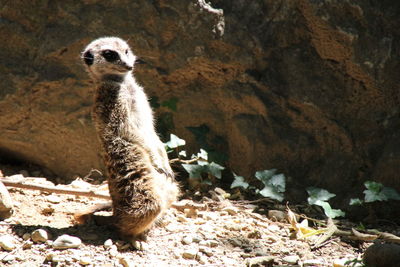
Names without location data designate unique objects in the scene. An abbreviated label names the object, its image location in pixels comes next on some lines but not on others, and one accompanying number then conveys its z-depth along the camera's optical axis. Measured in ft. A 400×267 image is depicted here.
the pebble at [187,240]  20.20
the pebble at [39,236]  18.88
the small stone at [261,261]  18.71
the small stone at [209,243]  20.15
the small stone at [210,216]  23.03
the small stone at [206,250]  19.43
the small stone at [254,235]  21.49
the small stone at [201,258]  18.92
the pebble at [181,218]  22.88
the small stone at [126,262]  18.03
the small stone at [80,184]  25.61
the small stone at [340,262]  18.52
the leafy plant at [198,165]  25.41
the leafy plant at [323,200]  23.13
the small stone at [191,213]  23.41
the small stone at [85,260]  17.88
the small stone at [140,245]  19.57
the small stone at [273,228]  22.39
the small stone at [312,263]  18.95
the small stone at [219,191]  25.62
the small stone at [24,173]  26.66
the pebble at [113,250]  18.68
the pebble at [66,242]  18.51
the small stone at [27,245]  18.70
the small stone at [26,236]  19.10
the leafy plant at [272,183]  23.86
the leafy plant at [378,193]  22.54
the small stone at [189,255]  19.07
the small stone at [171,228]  21.61
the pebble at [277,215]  23.40
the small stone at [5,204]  20.28
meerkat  19.89
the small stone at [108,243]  19.13
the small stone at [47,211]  22.61
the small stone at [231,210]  23.61
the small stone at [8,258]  17.90
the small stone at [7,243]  18.48
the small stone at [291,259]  18.98
